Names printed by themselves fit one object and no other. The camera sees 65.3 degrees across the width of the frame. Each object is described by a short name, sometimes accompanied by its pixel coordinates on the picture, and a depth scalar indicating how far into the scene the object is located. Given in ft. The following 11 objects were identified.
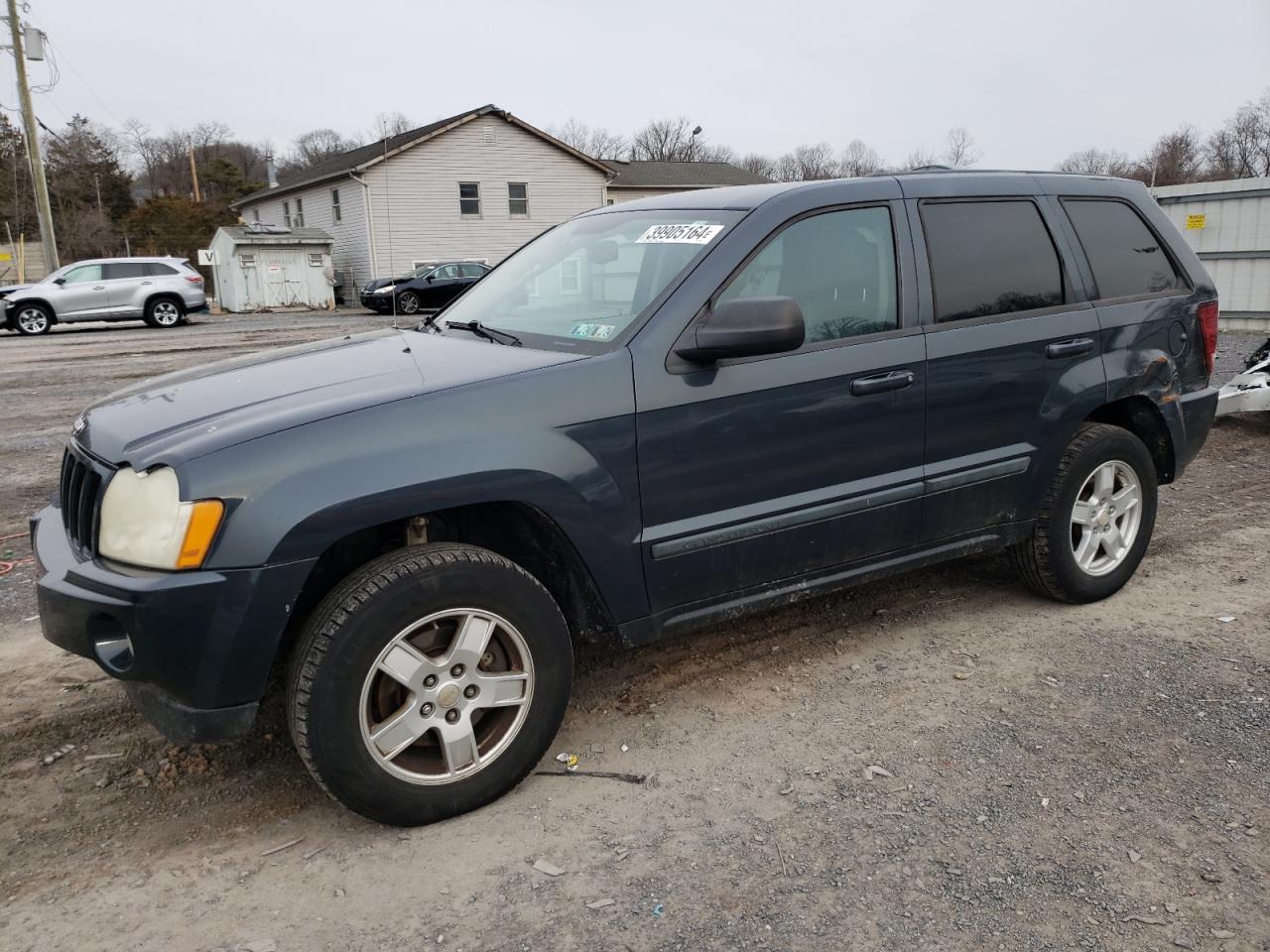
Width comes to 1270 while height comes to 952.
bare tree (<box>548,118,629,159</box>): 269.23
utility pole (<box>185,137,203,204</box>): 207.31
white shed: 102.47
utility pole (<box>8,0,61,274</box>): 87.51
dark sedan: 87.20
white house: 106.11
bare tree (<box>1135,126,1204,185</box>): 208.85
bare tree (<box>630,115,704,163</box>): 256.93
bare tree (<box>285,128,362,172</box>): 251.11
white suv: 70.64
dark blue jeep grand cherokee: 8.78
